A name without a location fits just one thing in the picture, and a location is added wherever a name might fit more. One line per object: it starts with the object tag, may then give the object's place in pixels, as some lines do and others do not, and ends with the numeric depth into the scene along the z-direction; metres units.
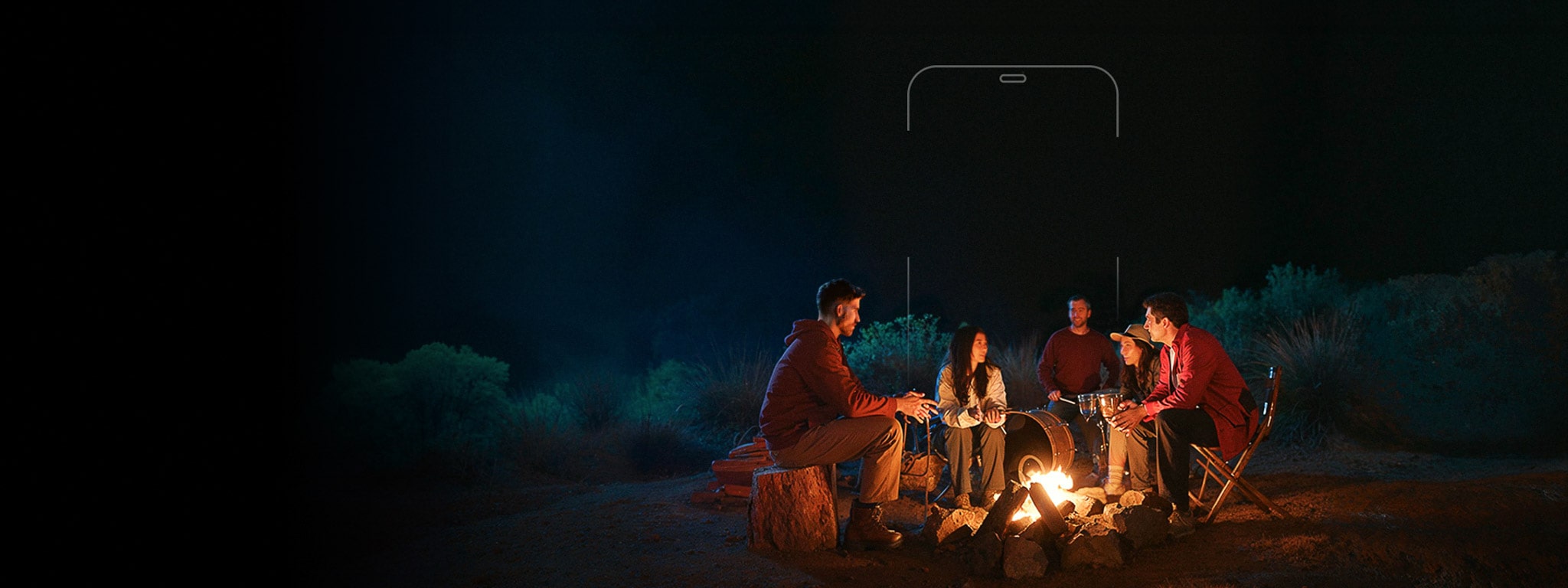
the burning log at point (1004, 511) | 4.21
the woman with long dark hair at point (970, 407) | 5.47
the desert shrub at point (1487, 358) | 8.32
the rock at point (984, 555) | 4.05
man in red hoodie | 4.46
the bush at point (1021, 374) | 9.55
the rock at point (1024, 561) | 4.01
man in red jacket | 4.80
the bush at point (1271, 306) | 11.00
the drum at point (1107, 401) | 4.95
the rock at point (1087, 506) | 4.80
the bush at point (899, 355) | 10.21
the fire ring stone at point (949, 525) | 4.58
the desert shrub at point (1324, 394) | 8.34
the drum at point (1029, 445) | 5.13
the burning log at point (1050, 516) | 4.20
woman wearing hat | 5.38
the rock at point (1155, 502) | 4.78
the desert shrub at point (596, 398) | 10.05
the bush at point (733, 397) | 9.47
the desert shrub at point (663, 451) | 8.85
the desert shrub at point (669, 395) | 9.87
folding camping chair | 4.72
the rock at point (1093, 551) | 4.10
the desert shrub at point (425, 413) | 8.14
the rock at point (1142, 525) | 4.32
